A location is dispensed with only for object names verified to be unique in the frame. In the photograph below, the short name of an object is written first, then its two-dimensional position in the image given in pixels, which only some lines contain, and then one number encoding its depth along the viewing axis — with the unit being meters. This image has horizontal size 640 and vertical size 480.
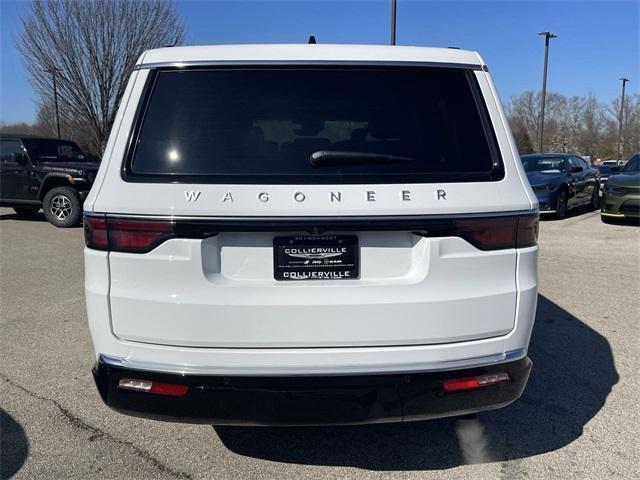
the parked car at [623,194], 11.65
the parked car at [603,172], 22.91
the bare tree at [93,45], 22.45
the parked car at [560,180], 12.82
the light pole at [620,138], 51.50
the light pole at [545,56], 30.37
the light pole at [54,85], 23.14
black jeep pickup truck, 11.66
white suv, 2.23
